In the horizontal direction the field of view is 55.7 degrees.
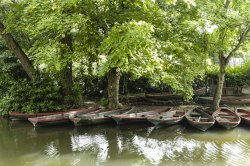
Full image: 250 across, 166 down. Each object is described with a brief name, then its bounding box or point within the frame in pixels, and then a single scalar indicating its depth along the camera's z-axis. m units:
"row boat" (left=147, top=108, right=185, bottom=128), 10.14
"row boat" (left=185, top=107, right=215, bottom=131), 9.66
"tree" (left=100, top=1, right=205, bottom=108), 8.08
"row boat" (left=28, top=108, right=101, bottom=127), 10.74
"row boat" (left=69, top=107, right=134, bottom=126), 10.82
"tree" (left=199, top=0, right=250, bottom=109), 9.67
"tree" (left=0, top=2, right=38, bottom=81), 12.84
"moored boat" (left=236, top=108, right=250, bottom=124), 10.30
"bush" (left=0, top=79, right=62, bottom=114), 12.45
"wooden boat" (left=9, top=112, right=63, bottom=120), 11.98
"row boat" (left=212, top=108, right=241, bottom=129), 9.70
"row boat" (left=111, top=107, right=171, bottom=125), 10.66
